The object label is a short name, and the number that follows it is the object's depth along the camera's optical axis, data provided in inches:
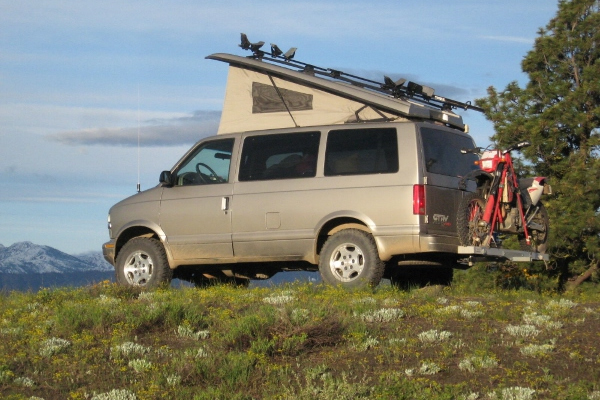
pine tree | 892.6
